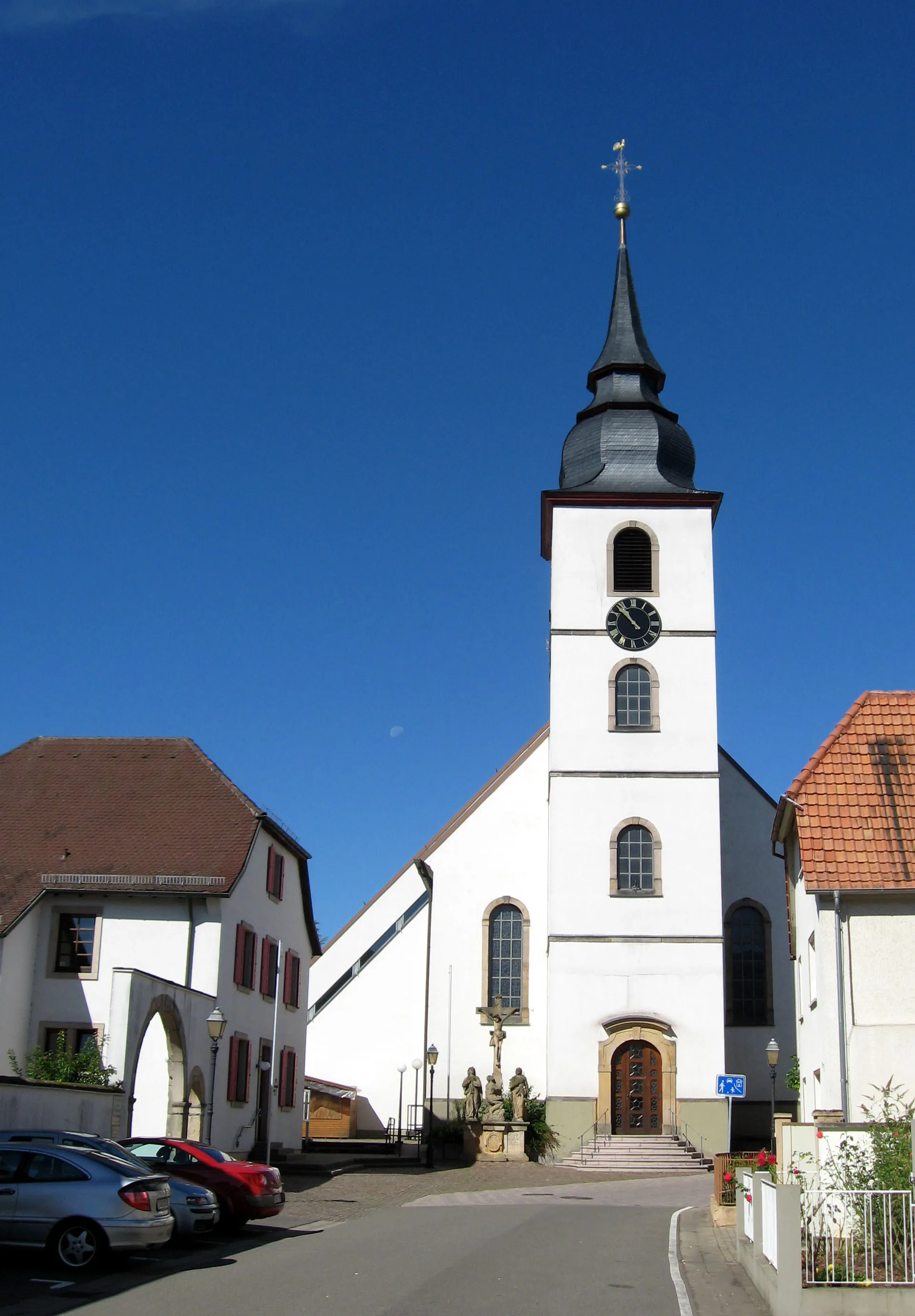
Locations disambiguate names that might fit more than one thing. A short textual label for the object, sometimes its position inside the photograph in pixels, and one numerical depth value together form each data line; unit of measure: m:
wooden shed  38.91
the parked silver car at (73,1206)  13.88
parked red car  17.70
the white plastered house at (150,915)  26.42
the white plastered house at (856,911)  19.02
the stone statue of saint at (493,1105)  33.31
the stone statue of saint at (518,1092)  33.22
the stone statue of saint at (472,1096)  34.00
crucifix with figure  34.50
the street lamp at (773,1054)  29.09
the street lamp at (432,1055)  32.69
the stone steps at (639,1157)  31.77
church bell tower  33.72
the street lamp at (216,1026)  23.66
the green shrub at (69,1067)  21.92
